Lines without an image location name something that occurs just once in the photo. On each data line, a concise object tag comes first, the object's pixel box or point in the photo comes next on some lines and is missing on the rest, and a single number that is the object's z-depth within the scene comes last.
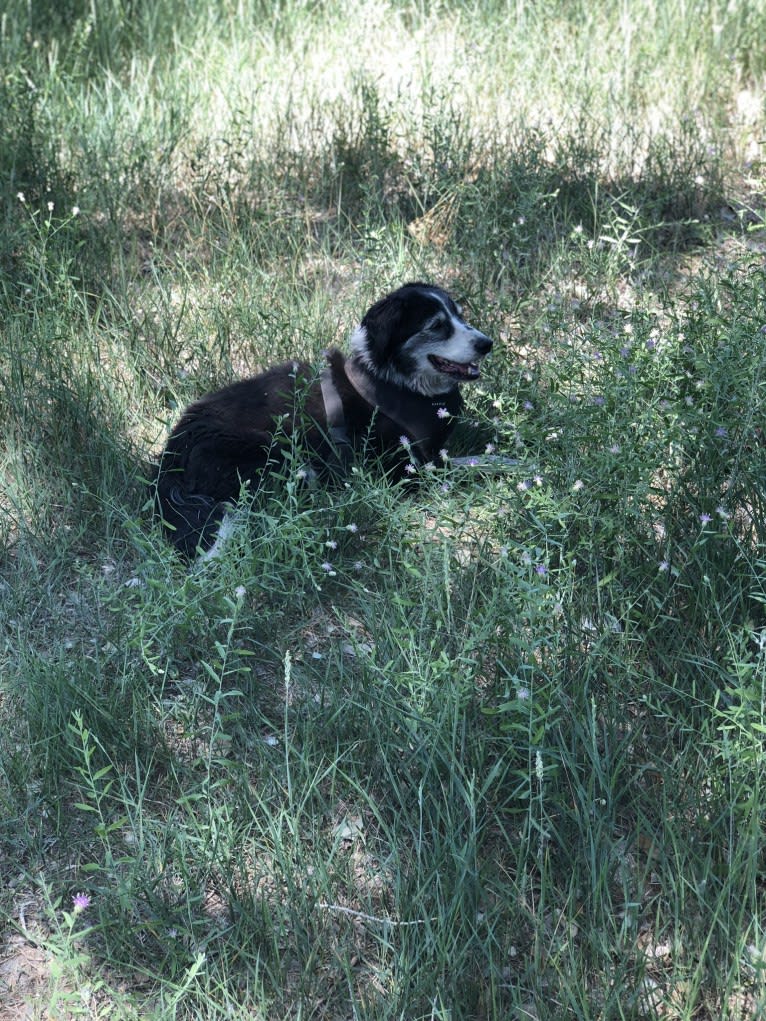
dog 4.10
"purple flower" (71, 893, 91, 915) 2.35
